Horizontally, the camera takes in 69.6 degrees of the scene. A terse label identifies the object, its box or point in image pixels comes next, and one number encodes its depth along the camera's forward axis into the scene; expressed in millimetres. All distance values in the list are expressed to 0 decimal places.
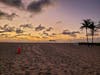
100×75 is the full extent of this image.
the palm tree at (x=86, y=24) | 28560
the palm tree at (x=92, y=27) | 28494
